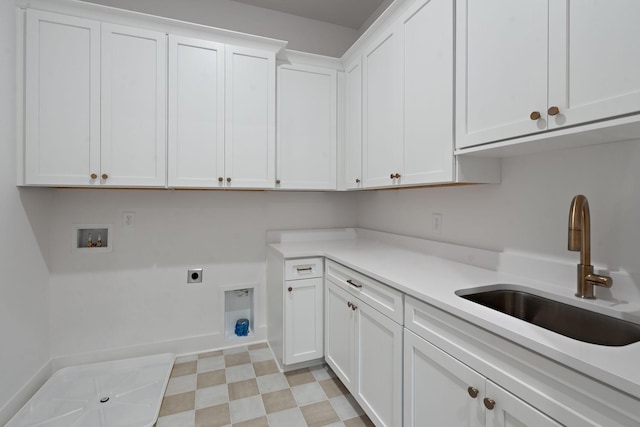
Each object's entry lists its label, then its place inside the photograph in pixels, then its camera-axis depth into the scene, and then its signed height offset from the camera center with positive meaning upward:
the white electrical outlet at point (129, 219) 2.23 -0.07
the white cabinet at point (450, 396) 0.84 -0.61
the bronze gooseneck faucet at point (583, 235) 1.02 -0.08
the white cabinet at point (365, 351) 1.34 -0.75
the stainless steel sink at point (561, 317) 0.96 -0.39
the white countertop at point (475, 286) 0.66 -0.31
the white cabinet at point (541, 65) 0.83 +0.50
